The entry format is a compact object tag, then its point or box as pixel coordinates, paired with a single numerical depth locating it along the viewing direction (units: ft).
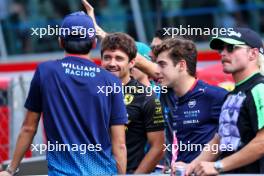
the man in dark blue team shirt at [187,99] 35.14
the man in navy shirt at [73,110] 32.24
